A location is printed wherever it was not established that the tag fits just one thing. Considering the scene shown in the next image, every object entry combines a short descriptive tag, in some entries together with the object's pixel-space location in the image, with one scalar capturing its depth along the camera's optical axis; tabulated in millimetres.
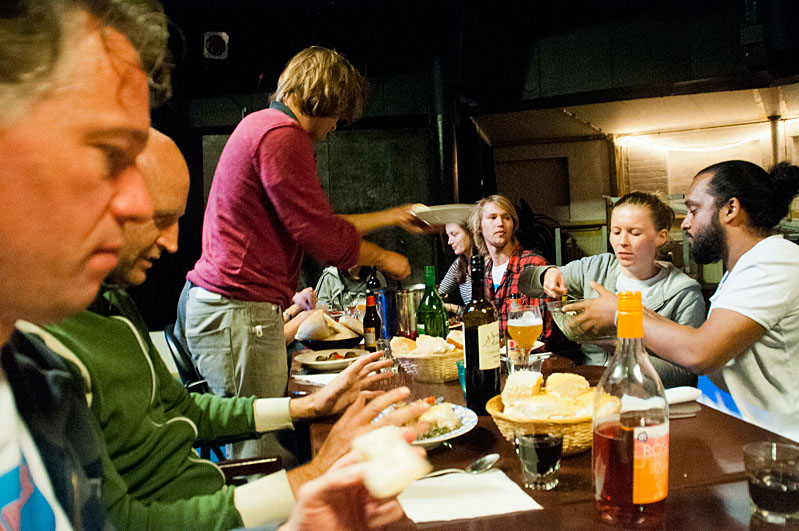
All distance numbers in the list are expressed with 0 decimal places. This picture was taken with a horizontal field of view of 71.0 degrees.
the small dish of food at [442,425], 1082
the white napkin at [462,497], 838
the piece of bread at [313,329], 2338
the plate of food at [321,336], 2314
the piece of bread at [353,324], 2712
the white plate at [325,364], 1952
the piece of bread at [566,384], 1070
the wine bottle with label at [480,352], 1288
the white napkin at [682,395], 1322
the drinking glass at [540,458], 913
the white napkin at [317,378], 1794
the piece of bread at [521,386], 1050
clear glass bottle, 788
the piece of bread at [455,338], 1854
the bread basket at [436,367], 1679
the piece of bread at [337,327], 2511
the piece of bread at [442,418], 1129
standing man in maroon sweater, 1973
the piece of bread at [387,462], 561
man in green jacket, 904
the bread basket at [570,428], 975
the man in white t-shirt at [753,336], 1649
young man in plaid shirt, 3852
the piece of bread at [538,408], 985
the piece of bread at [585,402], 1007
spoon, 988
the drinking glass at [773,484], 778
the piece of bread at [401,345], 1874
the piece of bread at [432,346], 1699
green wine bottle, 2311
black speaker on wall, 5238
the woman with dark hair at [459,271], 4742
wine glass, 1481
